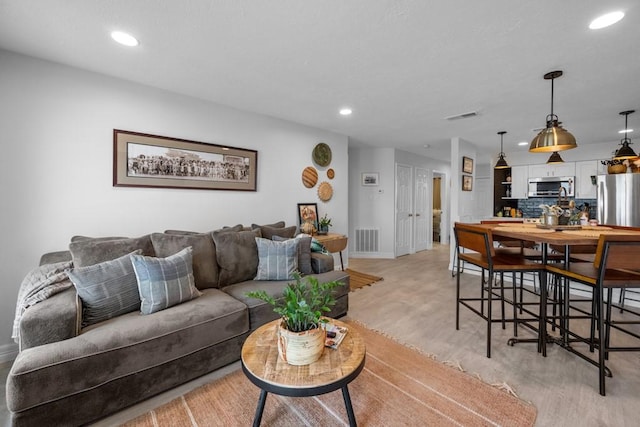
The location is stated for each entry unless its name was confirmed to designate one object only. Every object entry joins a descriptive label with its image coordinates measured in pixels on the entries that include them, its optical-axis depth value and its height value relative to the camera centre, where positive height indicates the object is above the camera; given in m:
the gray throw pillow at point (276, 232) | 3.25 -0.27
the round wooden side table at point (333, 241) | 4.01 -0.47
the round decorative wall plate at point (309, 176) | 4.33 +0.51
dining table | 1.83 -0.18
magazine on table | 1.56 -0.74
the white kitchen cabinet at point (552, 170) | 5.62 +0.83
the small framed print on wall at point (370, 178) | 6.15 +0.69
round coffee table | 1.23 -0.76
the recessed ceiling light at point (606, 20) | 1.71 +1.19
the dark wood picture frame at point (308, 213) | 4.26 -0.06
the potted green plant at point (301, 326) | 1.36 -0.59
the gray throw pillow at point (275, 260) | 2.75 -0.50
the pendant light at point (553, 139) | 2.43 +0.62
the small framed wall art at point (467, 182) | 5.34 +0.53
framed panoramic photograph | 2.75 +0.49
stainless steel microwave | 5.60 +0.51
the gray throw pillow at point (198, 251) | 2.45 -0.38
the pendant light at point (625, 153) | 3.66 +0.76
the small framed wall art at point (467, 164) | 5.27 +0.86
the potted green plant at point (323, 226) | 4.42 -0.27
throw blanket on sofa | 1.76 -0.52
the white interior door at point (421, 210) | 6.86 -0.01
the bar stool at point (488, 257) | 2.13 -0.40
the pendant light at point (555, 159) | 3.51 +0.64
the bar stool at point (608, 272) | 1.66 -0.41
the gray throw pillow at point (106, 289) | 1.83 -0.55
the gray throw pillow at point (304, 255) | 2.98 -0.49
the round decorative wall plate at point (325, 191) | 4.57 +0.29
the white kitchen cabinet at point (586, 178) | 5.34 +0.62
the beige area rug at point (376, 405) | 1.58 -1.18
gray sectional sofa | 1.42 -0.78
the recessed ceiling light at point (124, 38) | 1.97 +1.22
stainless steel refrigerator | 4.28 +0.19
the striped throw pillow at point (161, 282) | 2.00 -0.54
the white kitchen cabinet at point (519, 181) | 6.12 +0.63
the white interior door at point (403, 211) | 6.29 -0.04
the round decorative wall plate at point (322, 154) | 4.46 +0.88
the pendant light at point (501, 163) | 5.08 +0.85
